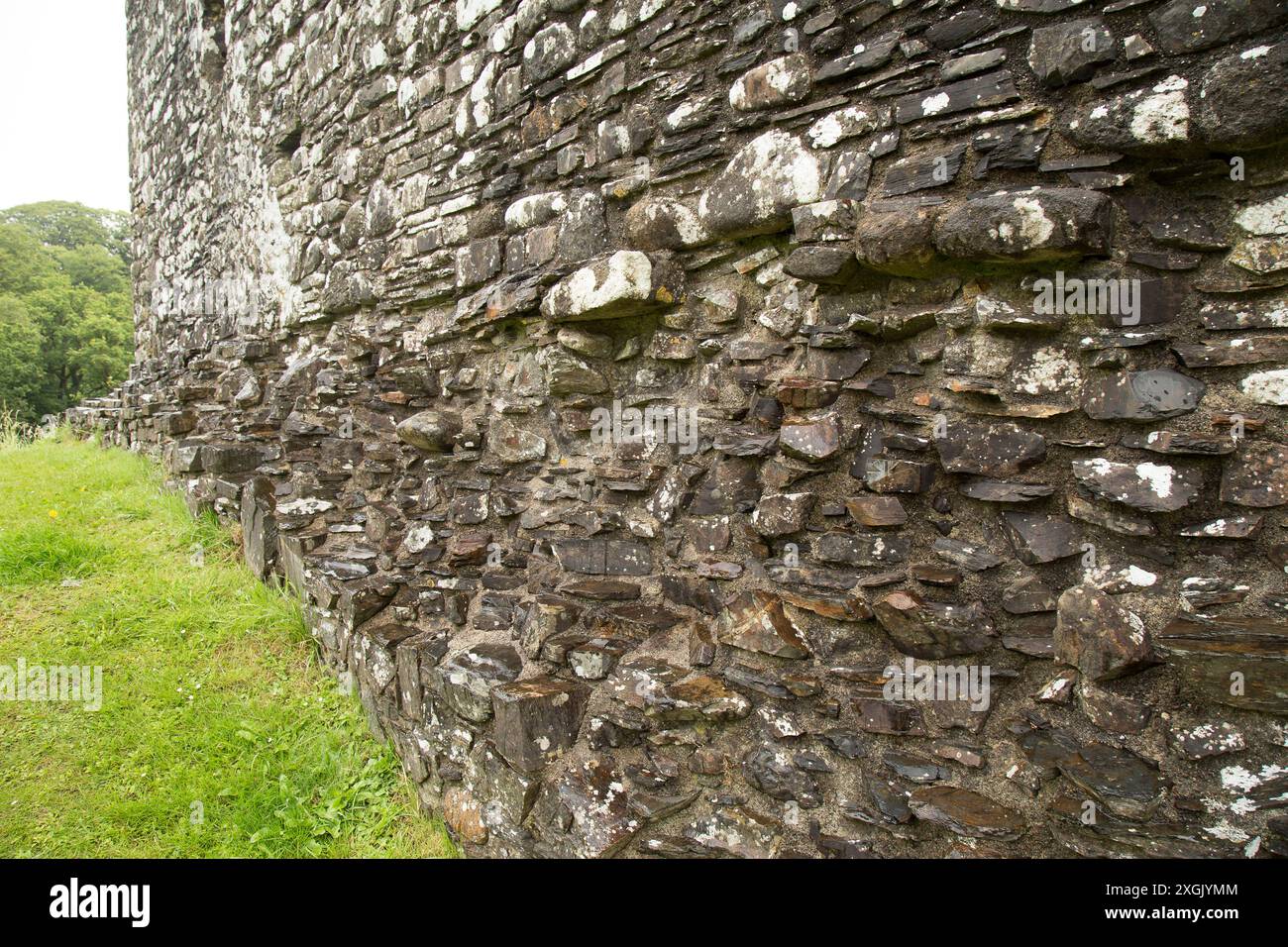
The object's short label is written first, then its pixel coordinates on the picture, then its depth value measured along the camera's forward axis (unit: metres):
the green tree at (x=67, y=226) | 26.97
